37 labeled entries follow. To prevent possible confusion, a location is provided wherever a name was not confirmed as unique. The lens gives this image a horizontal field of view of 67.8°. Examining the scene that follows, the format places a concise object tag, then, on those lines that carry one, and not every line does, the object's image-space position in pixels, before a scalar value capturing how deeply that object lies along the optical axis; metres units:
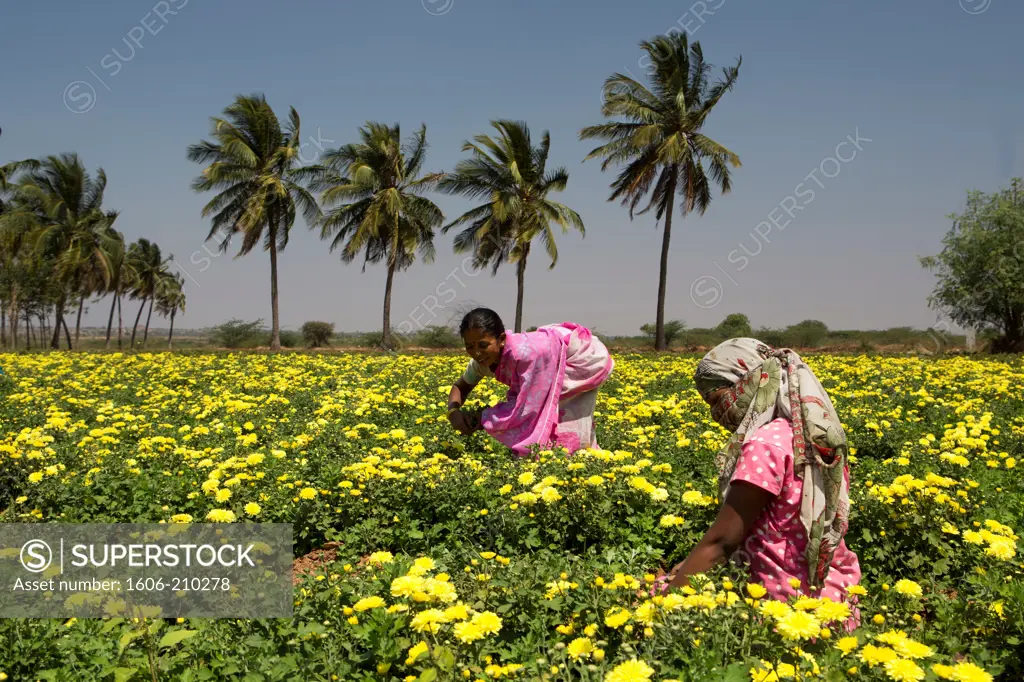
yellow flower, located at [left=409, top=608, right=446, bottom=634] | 2.07
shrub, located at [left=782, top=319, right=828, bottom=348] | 36.47
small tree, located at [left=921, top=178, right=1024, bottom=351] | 24.80
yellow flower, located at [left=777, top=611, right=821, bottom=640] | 1.88
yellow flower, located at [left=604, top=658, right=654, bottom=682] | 1.74
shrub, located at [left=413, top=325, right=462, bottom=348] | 32.06
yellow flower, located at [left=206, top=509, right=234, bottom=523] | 3.62
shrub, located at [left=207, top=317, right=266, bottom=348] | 48.88
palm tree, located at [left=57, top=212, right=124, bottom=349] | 35.69
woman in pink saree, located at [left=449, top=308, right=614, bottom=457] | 5.20
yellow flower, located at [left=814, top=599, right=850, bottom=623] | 1.98
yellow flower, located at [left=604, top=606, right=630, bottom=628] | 2.13
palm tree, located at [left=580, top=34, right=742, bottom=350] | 24.94
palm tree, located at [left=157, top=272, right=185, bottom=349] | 65.44
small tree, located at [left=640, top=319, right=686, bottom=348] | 37.28
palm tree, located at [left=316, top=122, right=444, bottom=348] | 28.14
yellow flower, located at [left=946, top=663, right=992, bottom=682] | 1.75
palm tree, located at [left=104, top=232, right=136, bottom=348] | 39.19
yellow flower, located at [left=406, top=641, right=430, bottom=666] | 2.05
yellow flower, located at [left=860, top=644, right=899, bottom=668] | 1.82
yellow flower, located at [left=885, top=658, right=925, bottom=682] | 1.74
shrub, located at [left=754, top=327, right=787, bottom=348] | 33.83
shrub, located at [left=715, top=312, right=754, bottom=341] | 38.81
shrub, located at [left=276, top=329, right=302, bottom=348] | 56.41
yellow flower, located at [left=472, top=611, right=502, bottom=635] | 2.08
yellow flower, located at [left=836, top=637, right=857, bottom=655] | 1.95
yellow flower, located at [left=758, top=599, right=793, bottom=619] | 2.00
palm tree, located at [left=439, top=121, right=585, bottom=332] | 27.44
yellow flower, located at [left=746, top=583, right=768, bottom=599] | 2.07
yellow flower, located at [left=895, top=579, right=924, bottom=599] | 2.40
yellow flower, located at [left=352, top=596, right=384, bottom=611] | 2.29
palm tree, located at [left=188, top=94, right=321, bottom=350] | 28.12
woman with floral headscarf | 2.53
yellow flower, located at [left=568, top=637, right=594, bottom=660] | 2.03
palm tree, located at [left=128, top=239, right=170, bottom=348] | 60.94
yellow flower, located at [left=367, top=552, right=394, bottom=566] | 2.73
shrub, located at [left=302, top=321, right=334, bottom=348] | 49.50
